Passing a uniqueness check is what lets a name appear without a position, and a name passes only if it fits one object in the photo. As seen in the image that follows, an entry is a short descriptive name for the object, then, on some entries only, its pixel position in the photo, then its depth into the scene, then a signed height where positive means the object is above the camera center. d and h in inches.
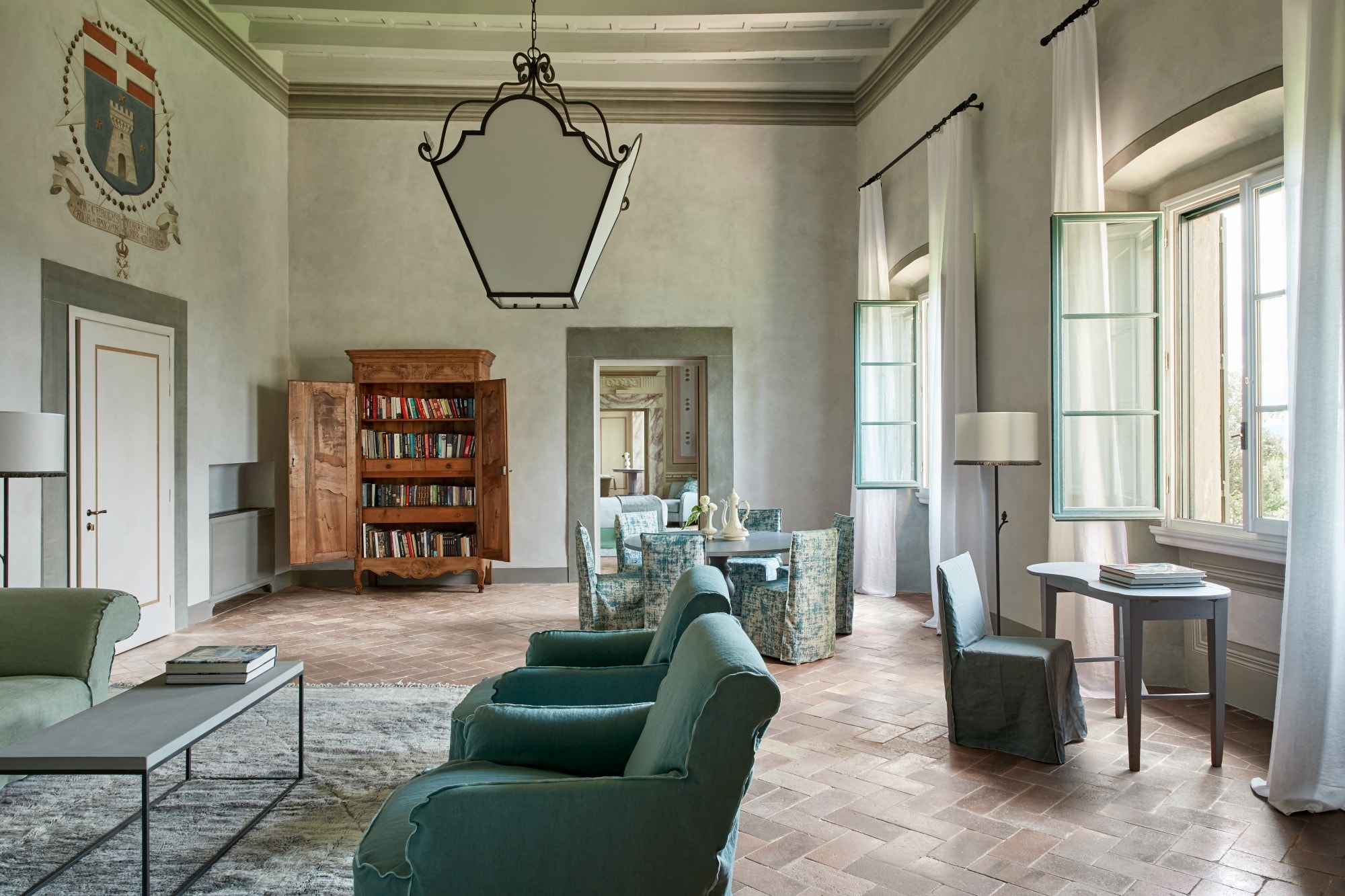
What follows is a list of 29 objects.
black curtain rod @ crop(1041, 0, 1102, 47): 183.0 +91.6
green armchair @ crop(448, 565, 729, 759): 106.3 -28.9
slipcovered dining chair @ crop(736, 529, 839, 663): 203.8 -39.0
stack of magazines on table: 139.8 -21.6
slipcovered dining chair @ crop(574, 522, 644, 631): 216.2 -38.3
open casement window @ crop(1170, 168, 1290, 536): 162.7 +17.2
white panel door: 215.9 -5.1
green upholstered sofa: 133.0 -30.8
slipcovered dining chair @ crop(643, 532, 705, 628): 202.1 -27.2
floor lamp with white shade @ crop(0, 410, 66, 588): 157.5 +0.4
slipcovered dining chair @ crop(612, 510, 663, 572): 247.9 -24.8
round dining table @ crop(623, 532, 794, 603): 212.1 -25.6
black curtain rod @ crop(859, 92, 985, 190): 232.9 +91.8
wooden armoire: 309.4 -8.6
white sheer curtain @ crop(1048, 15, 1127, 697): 178.4 +51.3
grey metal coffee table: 93.8 -33.8
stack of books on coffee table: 124.7 -32.0
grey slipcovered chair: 139.6 -40.4
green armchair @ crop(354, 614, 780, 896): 67.0 -29.4
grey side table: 134.6 -28.6
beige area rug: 104.0 -51.3
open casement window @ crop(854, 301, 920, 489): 286.4 +14.4
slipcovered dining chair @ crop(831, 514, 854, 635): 233.3 -35.0
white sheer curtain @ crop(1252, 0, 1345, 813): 117.3 -4.7
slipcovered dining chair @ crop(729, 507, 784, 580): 262.5 -23.8
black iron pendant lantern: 84.0 +25.3
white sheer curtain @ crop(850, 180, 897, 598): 304.3 -22.8
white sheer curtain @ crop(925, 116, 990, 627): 234.1 +28.5
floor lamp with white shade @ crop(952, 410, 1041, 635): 183.9 +0.9
